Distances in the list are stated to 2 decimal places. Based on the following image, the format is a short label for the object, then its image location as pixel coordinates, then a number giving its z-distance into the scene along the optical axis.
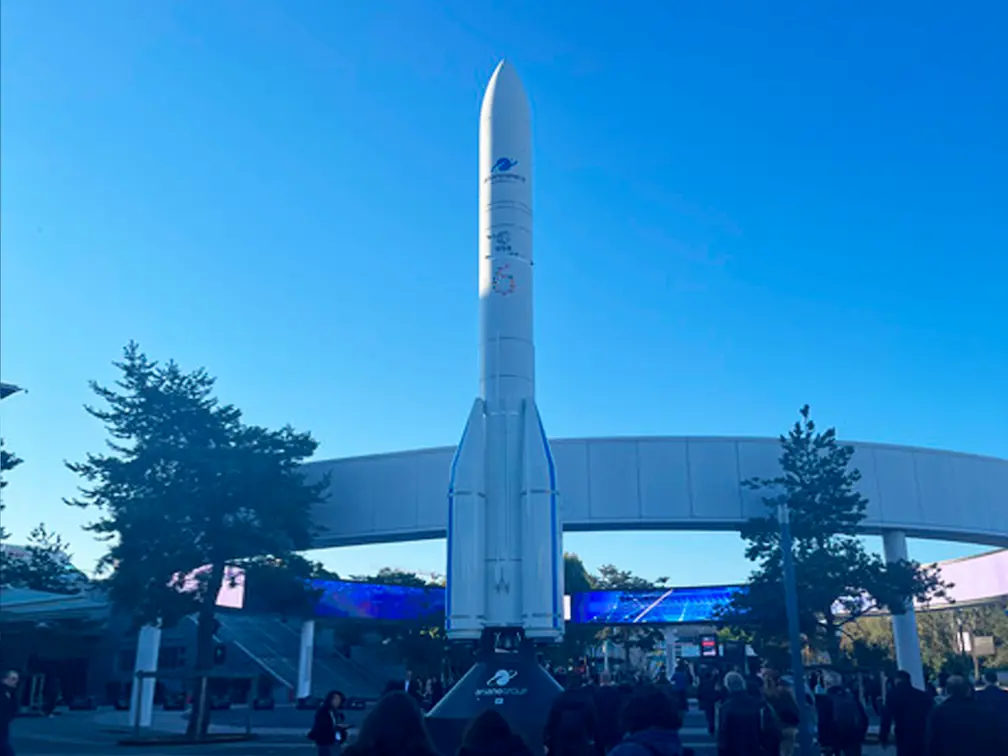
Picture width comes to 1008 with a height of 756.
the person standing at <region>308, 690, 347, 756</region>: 11.45
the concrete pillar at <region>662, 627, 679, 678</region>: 40.34
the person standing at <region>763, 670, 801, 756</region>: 10.59
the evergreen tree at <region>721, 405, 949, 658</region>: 25.03
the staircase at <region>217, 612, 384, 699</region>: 45.16
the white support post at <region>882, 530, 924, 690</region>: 27.70
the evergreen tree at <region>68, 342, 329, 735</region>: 24.08
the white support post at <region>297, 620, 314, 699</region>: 37.72
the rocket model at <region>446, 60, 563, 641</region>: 17.78
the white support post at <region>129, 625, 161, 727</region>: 27.75
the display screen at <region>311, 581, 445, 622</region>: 37.62
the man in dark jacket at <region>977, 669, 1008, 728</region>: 9.10
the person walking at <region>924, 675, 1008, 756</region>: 7.14
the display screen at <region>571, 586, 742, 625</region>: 34.88
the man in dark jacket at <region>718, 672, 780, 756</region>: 8.67
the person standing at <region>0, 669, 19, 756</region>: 9.34
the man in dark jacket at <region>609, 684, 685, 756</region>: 4.91
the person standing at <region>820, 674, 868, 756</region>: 11.66
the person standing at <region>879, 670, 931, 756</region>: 10.59
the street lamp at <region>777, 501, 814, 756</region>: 13.22
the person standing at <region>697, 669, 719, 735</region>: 20.95
